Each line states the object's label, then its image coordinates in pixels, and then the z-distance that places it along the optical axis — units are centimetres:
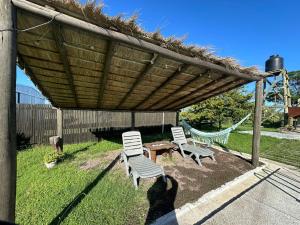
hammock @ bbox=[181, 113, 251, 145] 454
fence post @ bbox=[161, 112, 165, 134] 884
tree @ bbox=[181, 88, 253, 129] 844
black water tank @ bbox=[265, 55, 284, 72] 1139
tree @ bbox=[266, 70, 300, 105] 2973
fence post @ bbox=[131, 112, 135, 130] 535
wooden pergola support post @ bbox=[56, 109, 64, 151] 435
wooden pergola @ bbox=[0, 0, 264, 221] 119
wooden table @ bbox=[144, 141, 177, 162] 368
